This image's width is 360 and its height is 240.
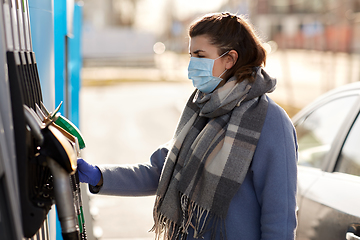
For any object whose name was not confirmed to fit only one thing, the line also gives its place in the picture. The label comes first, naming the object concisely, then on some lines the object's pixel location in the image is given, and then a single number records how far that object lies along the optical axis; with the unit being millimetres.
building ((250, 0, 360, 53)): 59587
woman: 3149
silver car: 3426
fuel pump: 2831
